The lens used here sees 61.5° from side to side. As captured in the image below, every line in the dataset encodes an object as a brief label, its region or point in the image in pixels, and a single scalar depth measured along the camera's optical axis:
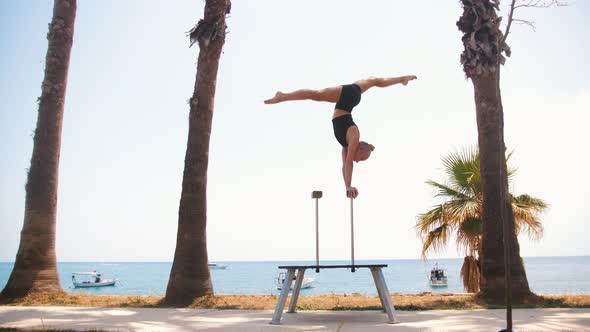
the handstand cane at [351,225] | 7.54
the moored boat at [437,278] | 64.85
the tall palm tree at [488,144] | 9.90
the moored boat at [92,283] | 83.26
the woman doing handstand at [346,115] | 7.40
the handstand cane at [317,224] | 7.97
